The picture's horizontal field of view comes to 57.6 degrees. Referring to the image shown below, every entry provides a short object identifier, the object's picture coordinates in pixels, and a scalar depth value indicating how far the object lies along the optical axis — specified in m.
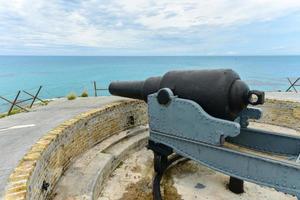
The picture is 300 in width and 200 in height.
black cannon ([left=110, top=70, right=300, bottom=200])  3.67
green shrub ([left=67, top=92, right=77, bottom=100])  9.20
